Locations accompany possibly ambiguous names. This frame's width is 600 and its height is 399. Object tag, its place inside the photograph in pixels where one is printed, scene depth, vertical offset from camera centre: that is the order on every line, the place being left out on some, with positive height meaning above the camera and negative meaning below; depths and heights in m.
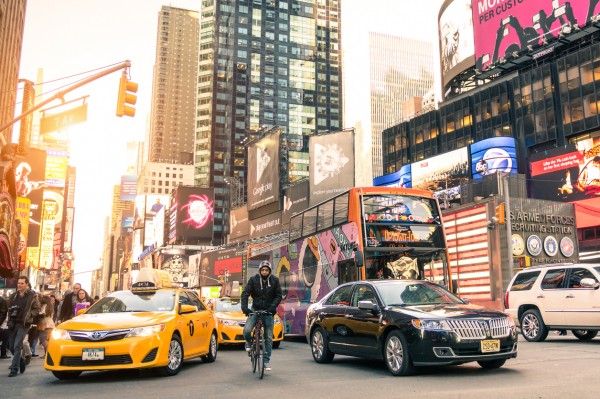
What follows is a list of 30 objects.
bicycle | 9.38 -0.88
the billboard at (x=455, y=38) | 80.25 +36.04
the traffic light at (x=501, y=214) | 26.89 +3.61
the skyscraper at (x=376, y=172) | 196.44 +40.33
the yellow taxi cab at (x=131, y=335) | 8.83 -0.69
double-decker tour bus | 14.88 +1.41
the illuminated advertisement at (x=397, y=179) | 80.19 +16.59
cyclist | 9.82 -0.11
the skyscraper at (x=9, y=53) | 33.99 +15.04
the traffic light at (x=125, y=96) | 13.90 +4.60
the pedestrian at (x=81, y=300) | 18.84 -0.31
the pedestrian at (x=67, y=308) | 17.32 -0.51
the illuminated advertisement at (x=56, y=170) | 86.32 +18.32
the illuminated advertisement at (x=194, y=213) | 112.31 +15.18
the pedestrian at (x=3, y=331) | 13.90 -1.03
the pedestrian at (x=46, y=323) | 12.82 -0.71
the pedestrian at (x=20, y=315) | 10.53 -0.46
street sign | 14.87 +4.35
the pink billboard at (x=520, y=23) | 65.94 +32.29
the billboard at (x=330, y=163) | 59.78 +13.28
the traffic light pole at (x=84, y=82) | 14.15 +5.06
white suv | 13.32 -0.15
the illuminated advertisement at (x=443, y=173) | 69.75 +15.06
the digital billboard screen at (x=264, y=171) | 75.00 +16.09
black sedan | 8.55 -0.55
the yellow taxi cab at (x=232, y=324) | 15.71 -0.87
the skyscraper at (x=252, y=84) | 154.12 +55.61
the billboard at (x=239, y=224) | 97.06 +11.44
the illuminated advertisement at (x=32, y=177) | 48.78 +9.56
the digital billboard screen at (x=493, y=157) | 68.44 +15.98
